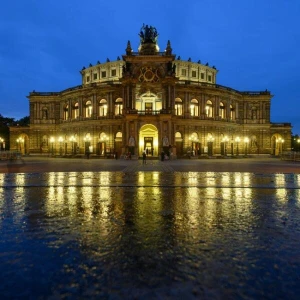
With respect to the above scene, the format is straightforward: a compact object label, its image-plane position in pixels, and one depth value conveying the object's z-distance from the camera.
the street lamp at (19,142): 68.76
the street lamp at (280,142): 66.33
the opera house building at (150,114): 51.28
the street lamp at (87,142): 58.88
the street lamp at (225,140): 59.82
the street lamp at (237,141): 61.99
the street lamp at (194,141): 56.00
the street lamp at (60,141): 63.90
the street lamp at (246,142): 63.71
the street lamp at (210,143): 57.56
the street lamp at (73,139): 60.94
